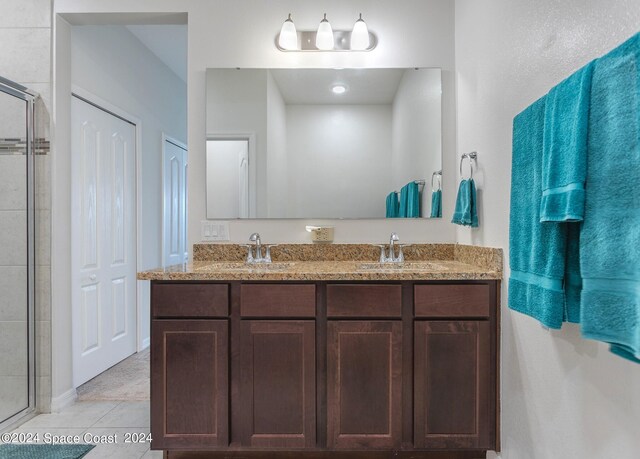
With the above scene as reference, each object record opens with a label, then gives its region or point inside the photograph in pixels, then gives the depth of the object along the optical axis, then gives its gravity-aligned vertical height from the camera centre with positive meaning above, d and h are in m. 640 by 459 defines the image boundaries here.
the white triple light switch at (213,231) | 2.35 -0.05
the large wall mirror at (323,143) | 2.34 +0.45
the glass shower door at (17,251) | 2.21 -0.16
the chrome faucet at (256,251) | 2.27 -0.15
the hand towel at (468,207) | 1.99 +0.08
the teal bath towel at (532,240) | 1.19 -0.05
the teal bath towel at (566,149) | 1.07 +0.20
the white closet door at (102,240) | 2.76 -0.12
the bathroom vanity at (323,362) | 1.77 -0.58
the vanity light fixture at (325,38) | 2.29 +1.01
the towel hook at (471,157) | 2.05 +0.33
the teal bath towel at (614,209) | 0.91 +0.04
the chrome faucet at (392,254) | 2.25 -0.16
